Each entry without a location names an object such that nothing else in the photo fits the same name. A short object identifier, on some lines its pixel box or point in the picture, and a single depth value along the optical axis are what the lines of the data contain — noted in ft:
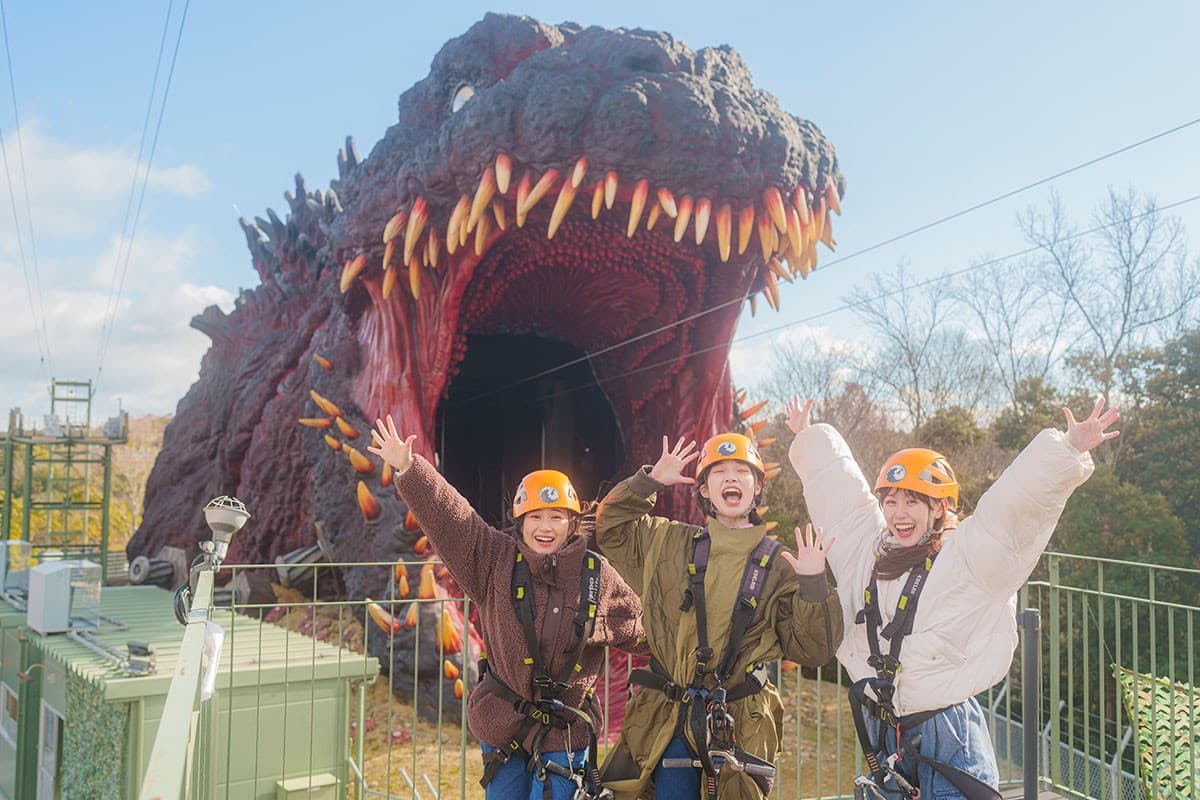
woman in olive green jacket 7.93
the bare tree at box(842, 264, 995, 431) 62.18
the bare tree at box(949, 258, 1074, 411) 52.08
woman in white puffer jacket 7.22
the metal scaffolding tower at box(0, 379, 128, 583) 32.24
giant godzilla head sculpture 17.06
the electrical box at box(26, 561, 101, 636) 18.57
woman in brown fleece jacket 8.53
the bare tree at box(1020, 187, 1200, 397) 48.14
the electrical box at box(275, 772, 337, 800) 14.92
